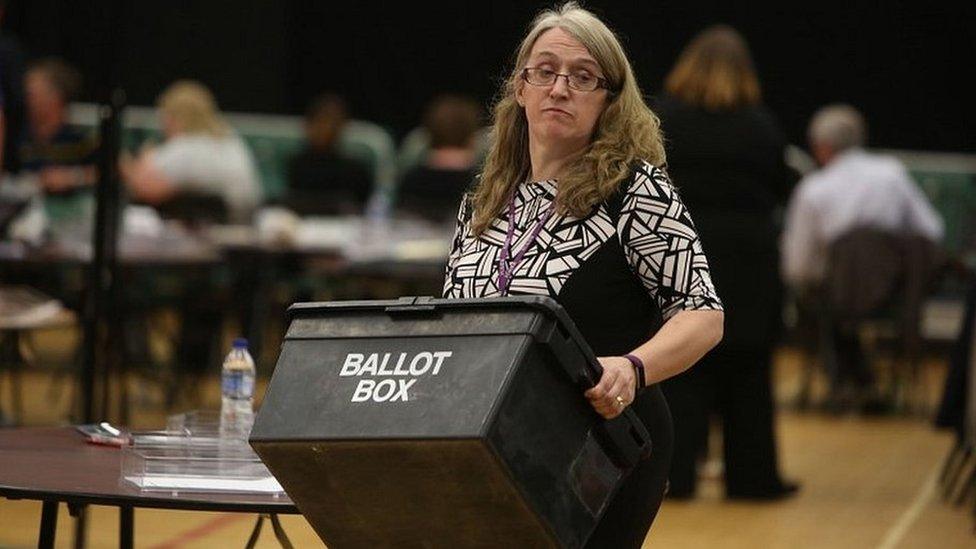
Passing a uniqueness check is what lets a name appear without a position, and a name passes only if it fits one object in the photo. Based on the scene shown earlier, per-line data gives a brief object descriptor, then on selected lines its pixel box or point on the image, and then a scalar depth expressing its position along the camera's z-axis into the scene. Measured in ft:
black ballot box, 16.99
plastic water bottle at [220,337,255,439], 24.23
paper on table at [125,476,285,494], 20.80
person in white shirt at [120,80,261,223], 69.87
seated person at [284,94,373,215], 83.10
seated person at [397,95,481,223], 70.90
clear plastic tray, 20.99
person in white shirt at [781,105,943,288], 66.28
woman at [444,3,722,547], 19.77
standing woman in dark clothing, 45.42
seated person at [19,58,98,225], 71.31
